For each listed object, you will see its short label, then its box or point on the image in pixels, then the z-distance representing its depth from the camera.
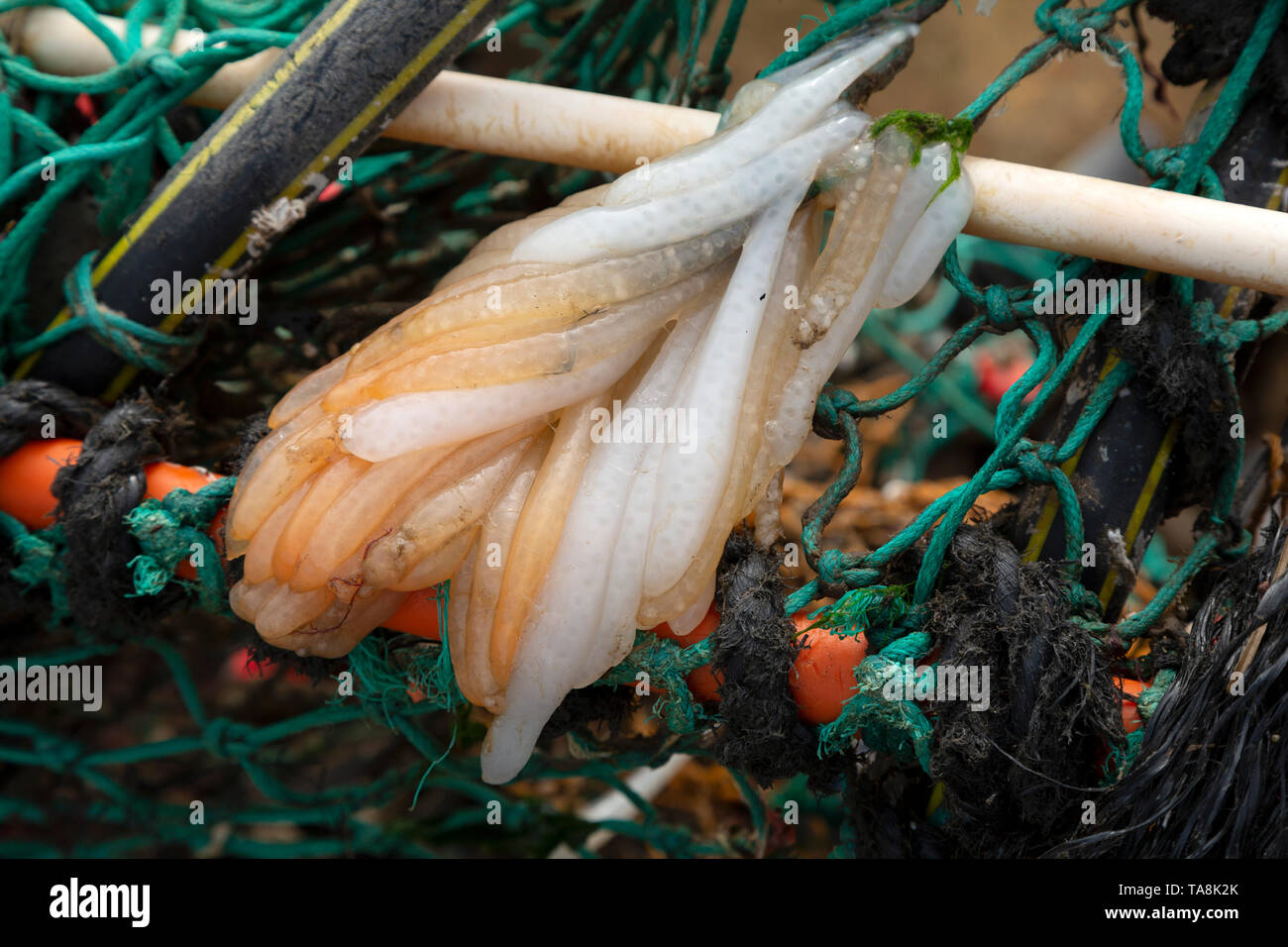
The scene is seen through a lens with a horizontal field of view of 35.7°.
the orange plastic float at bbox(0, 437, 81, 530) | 0.37
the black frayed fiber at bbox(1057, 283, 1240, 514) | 0.35
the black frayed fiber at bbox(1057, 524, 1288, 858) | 0.33
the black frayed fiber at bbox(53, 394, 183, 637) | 0.36
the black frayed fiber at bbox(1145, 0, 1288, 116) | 0.35
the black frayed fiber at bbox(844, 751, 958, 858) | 0.37
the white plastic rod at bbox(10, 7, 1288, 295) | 0.34
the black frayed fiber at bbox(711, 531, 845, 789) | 0.34
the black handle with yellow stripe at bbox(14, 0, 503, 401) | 0.36
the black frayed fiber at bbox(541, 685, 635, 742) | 0.36
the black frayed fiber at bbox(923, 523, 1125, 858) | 0.33
